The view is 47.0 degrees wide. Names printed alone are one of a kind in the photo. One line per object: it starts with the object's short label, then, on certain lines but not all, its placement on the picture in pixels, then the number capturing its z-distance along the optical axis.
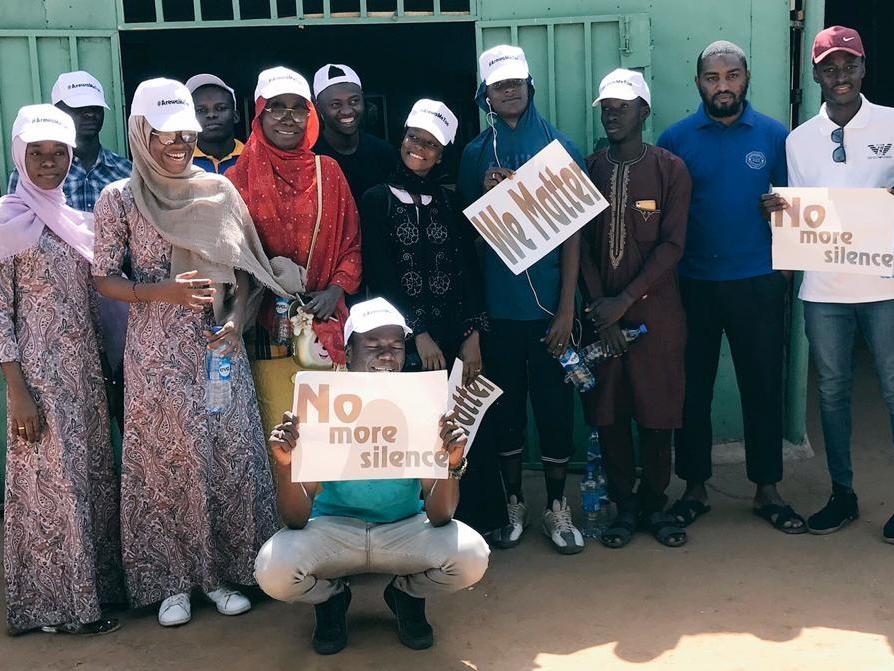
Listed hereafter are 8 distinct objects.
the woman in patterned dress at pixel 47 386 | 3.66
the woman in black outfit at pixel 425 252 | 4.09
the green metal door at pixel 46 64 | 4.92
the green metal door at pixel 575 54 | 5.04
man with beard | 4.38
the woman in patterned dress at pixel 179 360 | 3.66
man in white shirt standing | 4.20
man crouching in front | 3.42
